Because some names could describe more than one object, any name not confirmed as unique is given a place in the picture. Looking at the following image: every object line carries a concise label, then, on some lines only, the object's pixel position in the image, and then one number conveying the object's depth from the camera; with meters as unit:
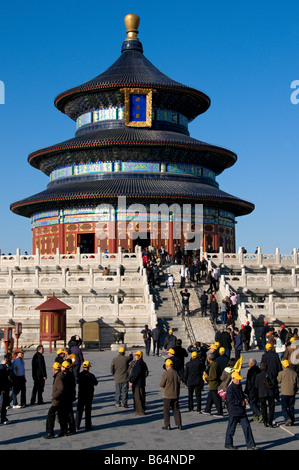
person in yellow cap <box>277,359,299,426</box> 14.64
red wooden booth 27.84
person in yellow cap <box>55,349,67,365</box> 16.67
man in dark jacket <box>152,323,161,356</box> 25.89
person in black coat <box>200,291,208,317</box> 30.03
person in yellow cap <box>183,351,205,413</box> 16.16
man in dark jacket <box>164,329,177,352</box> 21.39
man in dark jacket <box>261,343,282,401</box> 16.02
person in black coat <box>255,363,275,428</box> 14.66
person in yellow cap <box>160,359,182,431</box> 14.34
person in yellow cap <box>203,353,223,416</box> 15.61
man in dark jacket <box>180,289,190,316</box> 29.93
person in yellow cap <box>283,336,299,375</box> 17.73
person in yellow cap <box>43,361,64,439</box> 13.60
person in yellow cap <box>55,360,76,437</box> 13.73
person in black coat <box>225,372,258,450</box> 12.49
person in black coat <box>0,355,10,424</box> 14.79
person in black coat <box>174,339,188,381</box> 17.80
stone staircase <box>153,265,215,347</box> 28.22
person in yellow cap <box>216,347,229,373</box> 16.27
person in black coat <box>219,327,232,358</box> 21.91
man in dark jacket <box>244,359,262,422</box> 15.12
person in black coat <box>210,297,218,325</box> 29.08
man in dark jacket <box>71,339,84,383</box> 18.74
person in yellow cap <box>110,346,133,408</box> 16.62
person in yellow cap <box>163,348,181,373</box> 16.88
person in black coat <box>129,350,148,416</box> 15.72
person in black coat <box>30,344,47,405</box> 16.66
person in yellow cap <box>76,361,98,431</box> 14.50
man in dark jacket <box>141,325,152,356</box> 26.14
